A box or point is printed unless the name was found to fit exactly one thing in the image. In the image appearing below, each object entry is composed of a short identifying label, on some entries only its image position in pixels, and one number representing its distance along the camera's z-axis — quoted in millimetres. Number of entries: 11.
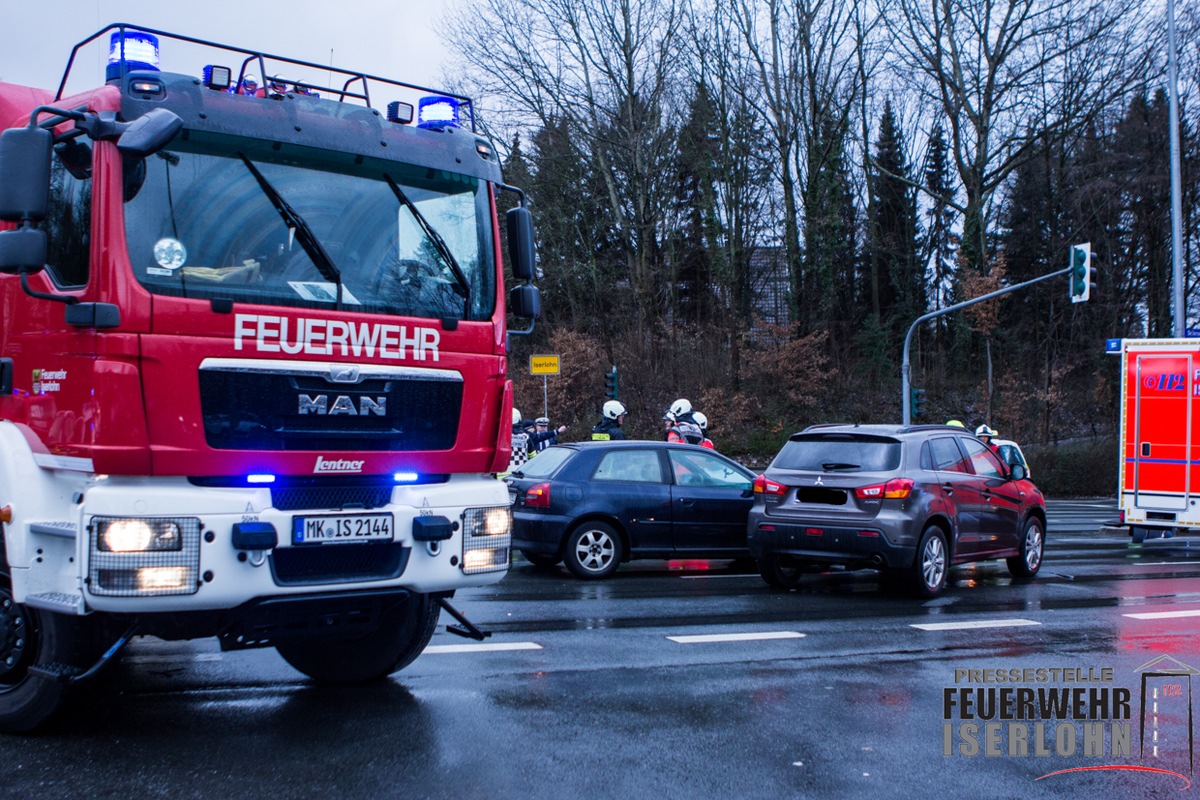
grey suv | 10516
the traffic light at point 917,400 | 28047
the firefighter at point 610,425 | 14805
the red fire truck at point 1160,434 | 15617
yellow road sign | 24547
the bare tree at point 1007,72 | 35062
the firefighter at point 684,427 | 14438
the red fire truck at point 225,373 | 5156
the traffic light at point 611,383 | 27425
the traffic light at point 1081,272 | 23859
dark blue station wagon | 11883
